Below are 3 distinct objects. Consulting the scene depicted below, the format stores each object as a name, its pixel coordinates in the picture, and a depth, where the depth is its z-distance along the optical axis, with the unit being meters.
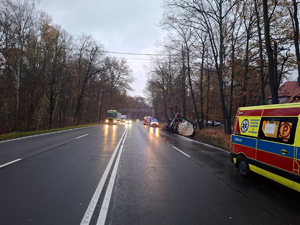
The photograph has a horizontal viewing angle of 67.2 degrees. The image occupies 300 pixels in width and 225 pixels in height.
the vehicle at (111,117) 50.62
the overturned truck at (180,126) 23.22
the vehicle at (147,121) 56.55
